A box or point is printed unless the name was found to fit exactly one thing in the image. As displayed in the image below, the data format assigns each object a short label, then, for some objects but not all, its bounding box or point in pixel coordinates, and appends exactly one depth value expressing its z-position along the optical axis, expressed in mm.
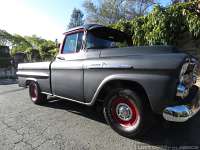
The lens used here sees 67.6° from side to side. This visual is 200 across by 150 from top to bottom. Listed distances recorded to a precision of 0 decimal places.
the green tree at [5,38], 38453
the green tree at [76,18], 39785
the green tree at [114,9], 21449
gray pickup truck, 2043
